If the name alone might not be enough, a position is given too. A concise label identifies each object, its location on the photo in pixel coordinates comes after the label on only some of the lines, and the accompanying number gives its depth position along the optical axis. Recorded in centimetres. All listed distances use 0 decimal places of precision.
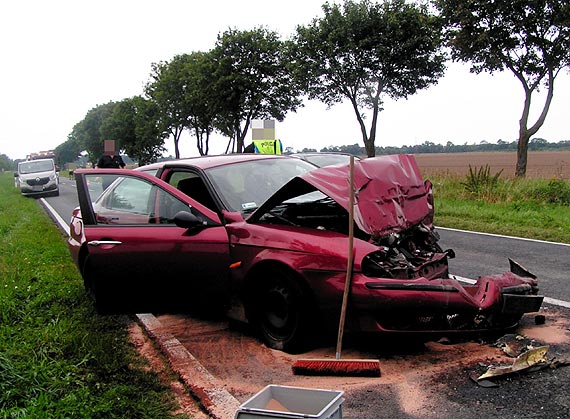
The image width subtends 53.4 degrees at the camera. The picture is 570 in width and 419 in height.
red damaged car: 405
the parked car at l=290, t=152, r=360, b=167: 1129
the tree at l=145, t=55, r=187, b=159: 4316
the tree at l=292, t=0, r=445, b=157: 2677
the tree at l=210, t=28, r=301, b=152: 3281
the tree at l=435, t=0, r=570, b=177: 1902
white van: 2973
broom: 383
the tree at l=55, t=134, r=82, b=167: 15950
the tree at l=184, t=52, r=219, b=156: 3400
